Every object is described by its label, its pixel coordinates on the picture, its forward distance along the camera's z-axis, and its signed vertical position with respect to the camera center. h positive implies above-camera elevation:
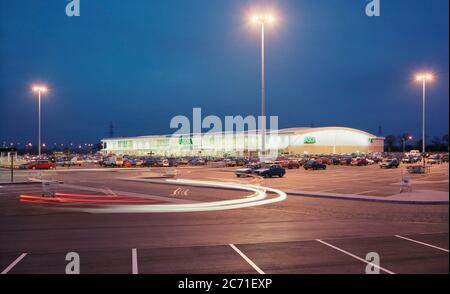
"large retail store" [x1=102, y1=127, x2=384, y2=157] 113.20 +1.78
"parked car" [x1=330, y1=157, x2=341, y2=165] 71.57 -2.14
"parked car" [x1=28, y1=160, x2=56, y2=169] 60.87 -2.09
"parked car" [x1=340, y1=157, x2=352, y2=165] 69.32 -2.07
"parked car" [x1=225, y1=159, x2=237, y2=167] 70.50 -2.32
